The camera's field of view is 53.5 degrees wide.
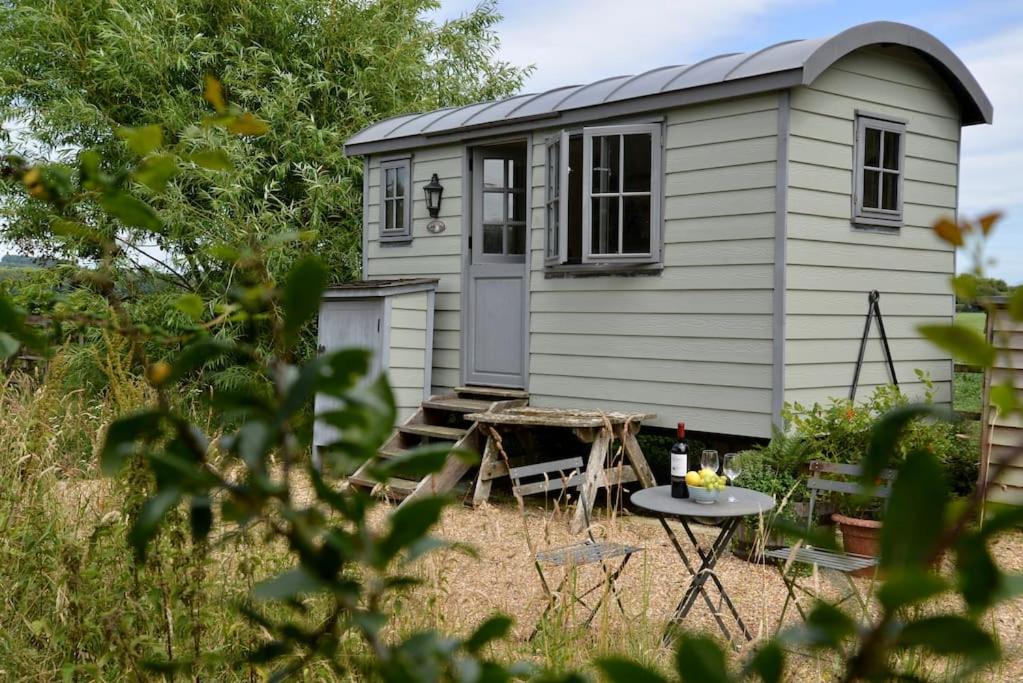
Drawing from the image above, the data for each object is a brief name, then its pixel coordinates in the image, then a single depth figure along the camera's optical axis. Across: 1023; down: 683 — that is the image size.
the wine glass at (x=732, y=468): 4.84
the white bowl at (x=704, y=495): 4.65
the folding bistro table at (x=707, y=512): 4.34
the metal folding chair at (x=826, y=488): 3.87
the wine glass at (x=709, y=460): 4.92
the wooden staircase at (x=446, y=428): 7.22
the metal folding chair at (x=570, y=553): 3.25
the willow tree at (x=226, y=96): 11.09
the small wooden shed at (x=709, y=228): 6.66
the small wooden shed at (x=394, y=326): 8.15
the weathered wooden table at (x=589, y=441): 6.91
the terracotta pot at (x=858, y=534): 5.71
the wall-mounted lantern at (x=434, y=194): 8.72
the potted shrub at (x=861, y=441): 5.79
